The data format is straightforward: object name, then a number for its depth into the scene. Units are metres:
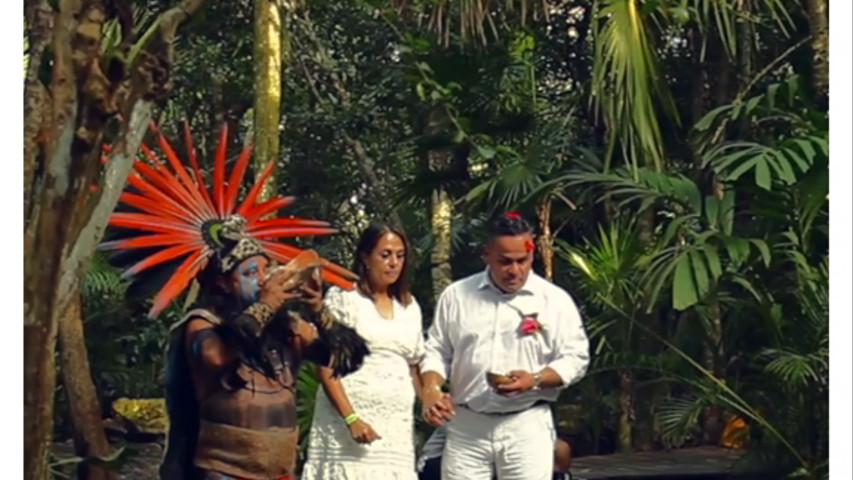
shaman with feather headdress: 5.29
